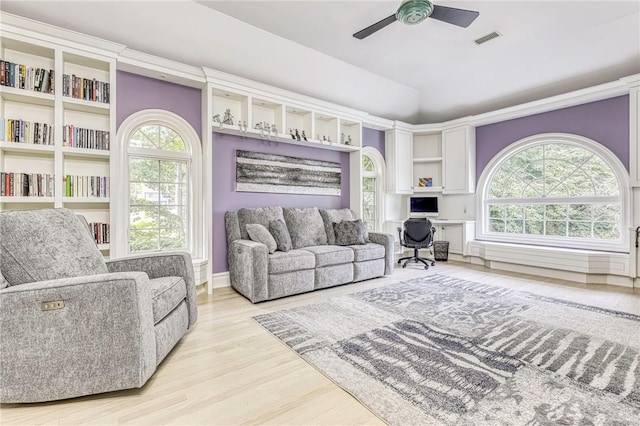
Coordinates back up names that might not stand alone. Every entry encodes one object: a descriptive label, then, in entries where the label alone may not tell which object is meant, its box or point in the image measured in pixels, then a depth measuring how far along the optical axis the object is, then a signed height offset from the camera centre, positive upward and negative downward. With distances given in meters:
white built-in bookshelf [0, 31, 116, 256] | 2.62 +0.82
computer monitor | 5.80 +0.11
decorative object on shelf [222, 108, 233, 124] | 3.77 +1.19
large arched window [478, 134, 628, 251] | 4.19 +0.26
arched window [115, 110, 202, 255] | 3.38 +0.37
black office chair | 4.82 -0.36
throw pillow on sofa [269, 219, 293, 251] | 3.62 -0.27
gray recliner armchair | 1.46 -0.56
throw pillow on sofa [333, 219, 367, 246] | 4.20 -0.28
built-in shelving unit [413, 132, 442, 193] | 5.91 +0.99
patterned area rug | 1.51 -0.98
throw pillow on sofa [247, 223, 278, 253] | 3.45 -0.28
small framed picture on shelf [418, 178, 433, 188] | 5.93 +0.58
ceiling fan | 2.54 +1.75
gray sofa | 3.20 -0.53
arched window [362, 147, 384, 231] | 5.67 +0.40
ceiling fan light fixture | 2.52 +1.75
